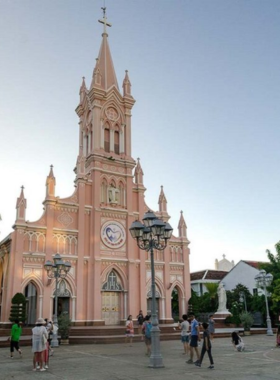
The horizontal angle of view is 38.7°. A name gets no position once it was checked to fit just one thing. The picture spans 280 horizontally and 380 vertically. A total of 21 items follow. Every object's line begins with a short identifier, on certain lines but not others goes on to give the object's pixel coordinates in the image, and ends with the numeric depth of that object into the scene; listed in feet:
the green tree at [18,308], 91.99
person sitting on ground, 59.69
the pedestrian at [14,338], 53.21
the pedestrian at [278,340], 64.39
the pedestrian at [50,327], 64.75
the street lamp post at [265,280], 94.38
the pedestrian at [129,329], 77.10
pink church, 101.91
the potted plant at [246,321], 97.71
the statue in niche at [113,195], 118.07
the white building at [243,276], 159.02
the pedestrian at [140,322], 91.47
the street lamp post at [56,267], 72.28
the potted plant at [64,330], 78.38
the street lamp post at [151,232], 48.11
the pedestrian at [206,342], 42.22
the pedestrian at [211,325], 70.02
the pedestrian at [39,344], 41.88
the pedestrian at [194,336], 45.83
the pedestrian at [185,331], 53.93
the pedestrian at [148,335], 55.83
